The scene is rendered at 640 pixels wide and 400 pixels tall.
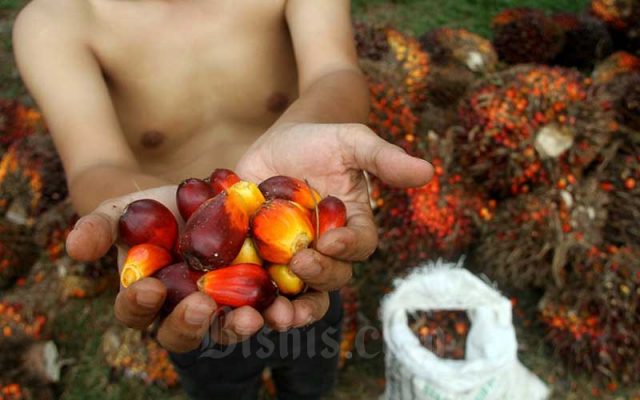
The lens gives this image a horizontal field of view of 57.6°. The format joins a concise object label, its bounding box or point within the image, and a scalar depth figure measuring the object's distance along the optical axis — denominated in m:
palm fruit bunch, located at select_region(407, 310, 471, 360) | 2.45
